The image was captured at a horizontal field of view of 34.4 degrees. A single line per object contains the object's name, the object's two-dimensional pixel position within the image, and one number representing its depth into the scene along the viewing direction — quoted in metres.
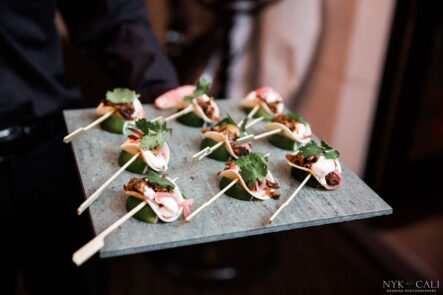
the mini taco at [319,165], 0.68
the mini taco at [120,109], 0.76
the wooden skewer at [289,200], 0.63
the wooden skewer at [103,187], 0.63
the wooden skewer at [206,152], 0.69
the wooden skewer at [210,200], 0.63
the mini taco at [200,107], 0.79
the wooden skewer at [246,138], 0.72
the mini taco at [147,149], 0.69
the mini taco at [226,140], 0.73
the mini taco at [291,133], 0.75
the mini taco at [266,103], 0.82
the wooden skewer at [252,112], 0.80
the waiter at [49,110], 0.82
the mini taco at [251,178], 0.66
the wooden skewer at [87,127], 0.69
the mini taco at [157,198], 0.62
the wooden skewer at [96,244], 0.57
